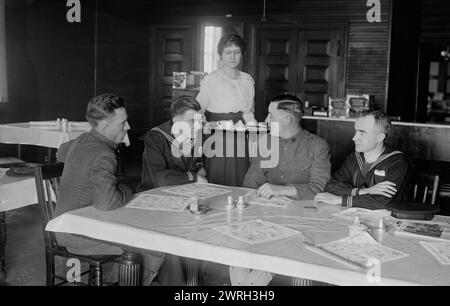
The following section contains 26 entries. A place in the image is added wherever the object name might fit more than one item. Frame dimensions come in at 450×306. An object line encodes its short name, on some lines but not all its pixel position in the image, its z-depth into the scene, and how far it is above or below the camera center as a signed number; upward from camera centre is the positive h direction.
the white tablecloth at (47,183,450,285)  2.14 -0.68
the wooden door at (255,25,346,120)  8.88 +0.45
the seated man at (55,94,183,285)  3.04 -0.52
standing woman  5.21 -0.11
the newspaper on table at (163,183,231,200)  3.46 -0.66
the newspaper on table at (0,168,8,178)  4.34 -0.71
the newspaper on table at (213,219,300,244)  2.53 -0.67
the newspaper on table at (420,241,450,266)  2.29 -0.67
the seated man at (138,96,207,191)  4.04 -0.43
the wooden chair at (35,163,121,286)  3.10 -0.96
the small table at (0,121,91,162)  6.84 -0.63
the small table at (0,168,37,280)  3.99 -0.82
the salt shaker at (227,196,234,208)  3.12 -0.63
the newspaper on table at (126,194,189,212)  3.05 -0.66
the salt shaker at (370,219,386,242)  2.60 -0.67
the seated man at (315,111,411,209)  3.44 -0.48
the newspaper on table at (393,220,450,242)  2.62 -0.66
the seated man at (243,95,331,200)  3.85 -0.46
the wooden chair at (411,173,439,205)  3.73 -0.61
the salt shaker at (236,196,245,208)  3.10 -0.63
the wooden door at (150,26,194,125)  10.09 +0.49
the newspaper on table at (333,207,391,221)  2.97 -0.66
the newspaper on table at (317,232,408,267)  2.28 -0.67
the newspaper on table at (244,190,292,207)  3.23 -0.65
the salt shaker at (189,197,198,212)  2.96 -0.62
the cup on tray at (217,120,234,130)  5.28 -0.34
